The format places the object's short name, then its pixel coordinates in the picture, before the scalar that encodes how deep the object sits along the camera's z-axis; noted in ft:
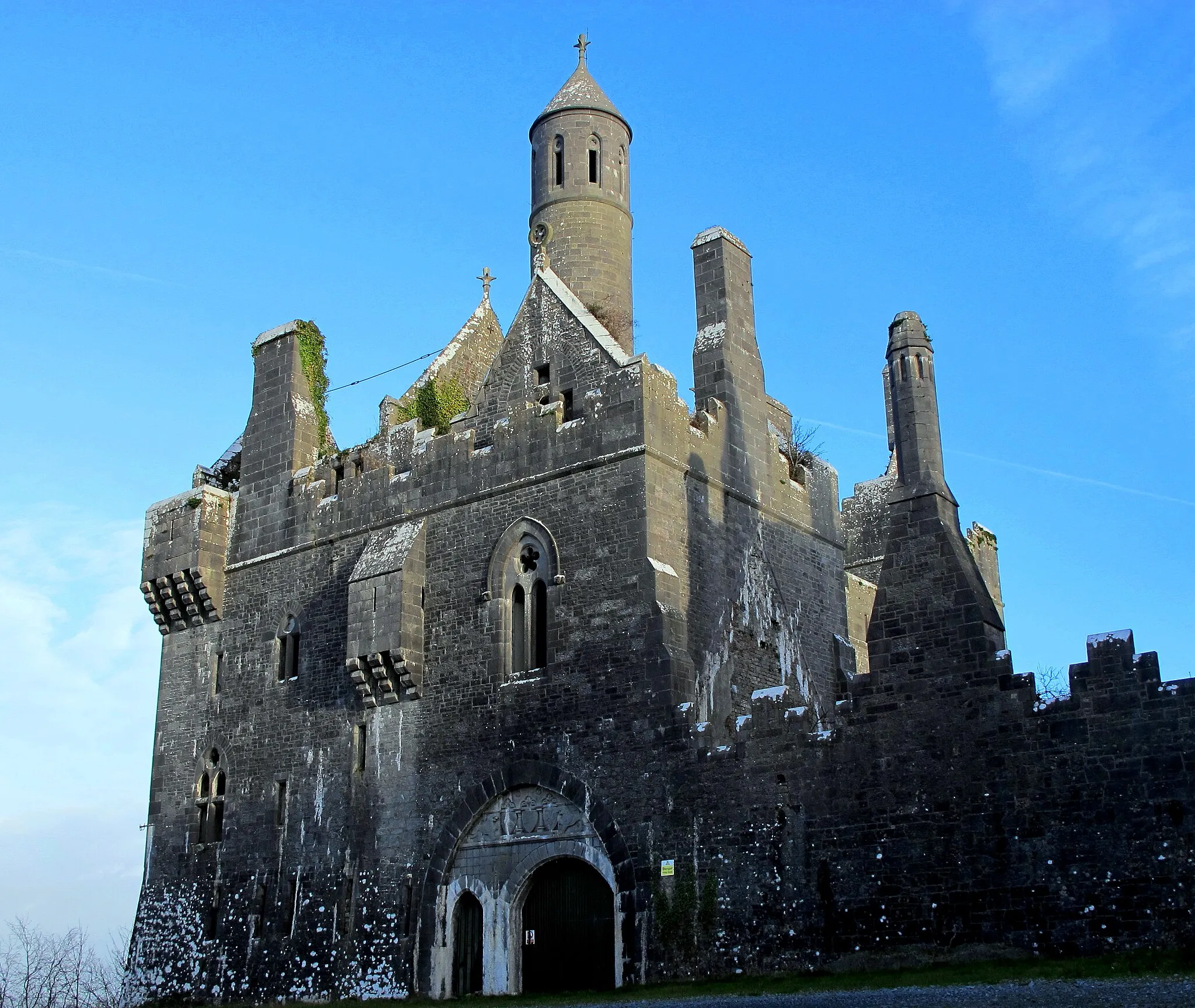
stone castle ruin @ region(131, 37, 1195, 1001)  60.85
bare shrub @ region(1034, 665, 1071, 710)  60.44
